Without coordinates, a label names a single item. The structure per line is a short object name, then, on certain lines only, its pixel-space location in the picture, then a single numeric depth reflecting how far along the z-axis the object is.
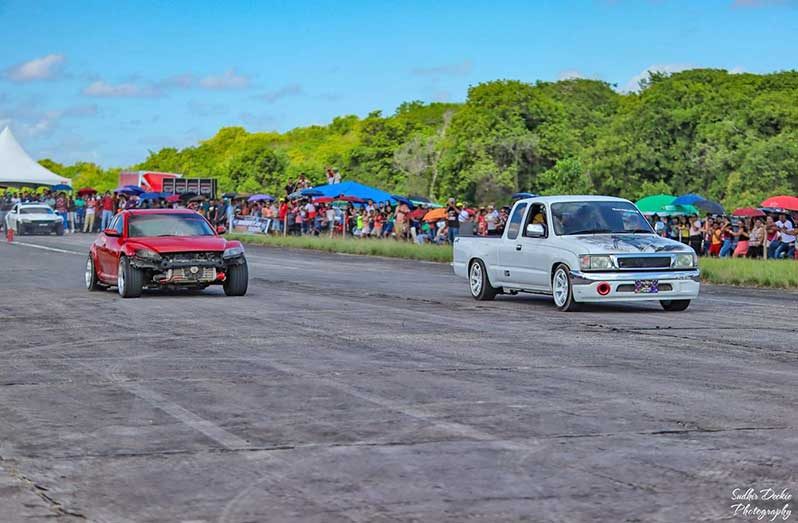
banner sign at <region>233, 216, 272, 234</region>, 61.03
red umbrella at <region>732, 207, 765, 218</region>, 40.41
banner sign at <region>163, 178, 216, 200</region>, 78.44
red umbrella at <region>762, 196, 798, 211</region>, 42.34
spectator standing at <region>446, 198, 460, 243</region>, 45.75
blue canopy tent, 56.06
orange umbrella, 49.35
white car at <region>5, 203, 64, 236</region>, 63.59
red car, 21.38
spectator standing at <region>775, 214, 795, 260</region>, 35.16
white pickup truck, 18.94
